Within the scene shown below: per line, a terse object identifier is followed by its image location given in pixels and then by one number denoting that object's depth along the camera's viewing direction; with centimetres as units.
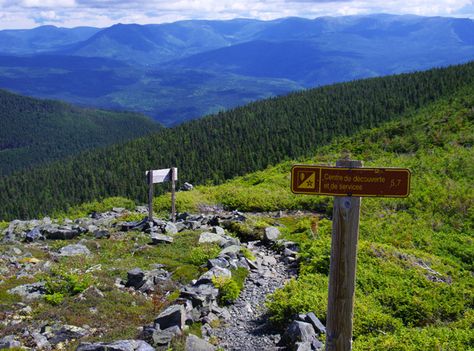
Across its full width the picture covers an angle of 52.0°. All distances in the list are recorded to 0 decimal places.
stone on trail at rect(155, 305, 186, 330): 980
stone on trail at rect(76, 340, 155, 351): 845
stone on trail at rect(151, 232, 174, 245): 1745
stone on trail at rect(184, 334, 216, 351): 895
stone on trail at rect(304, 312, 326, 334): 1005
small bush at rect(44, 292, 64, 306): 1148
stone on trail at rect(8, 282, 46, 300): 1190
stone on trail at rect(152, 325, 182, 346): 908
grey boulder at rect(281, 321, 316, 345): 945
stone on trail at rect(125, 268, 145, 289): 1280
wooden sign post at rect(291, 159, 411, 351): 661
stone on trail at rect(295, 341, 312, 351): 886
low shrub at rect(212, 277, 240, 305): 1189
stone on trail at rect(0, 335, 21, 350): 906
